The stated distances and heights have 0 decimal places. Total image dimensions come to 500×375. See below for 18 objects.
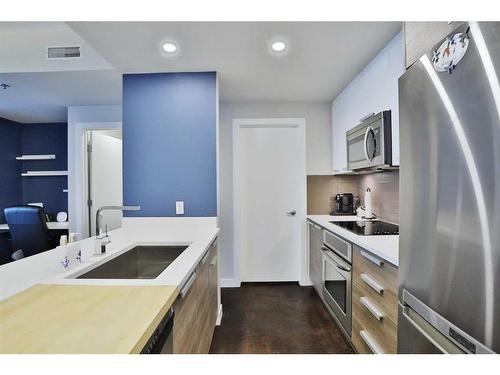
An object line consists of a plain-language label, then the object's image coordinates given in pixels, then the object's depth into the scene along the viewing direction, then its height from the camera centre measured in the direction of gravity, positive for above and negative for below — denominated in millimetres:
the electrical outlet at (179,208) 2207 -191
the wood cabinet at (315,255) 2527 -792
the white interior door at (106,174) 3254 +220
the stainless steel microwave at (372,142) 1745 +369
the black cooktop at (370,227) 1792 -355
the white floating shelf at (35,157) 2629 +374
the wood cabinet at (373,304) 1221 -703
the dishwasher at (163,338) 683 -484
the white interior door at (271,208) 3121 -280
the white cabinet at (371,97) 1655 +811
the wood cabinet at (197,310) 965 -652
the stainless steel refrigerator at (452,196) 657 -34
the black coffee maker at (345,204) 2930 -217
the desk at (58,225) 2805 -454
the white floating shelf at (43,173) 2862 +200
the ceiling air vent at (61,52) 2064 +1223
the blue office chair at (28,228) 2146 -363
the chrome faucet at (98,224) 1404 -217
